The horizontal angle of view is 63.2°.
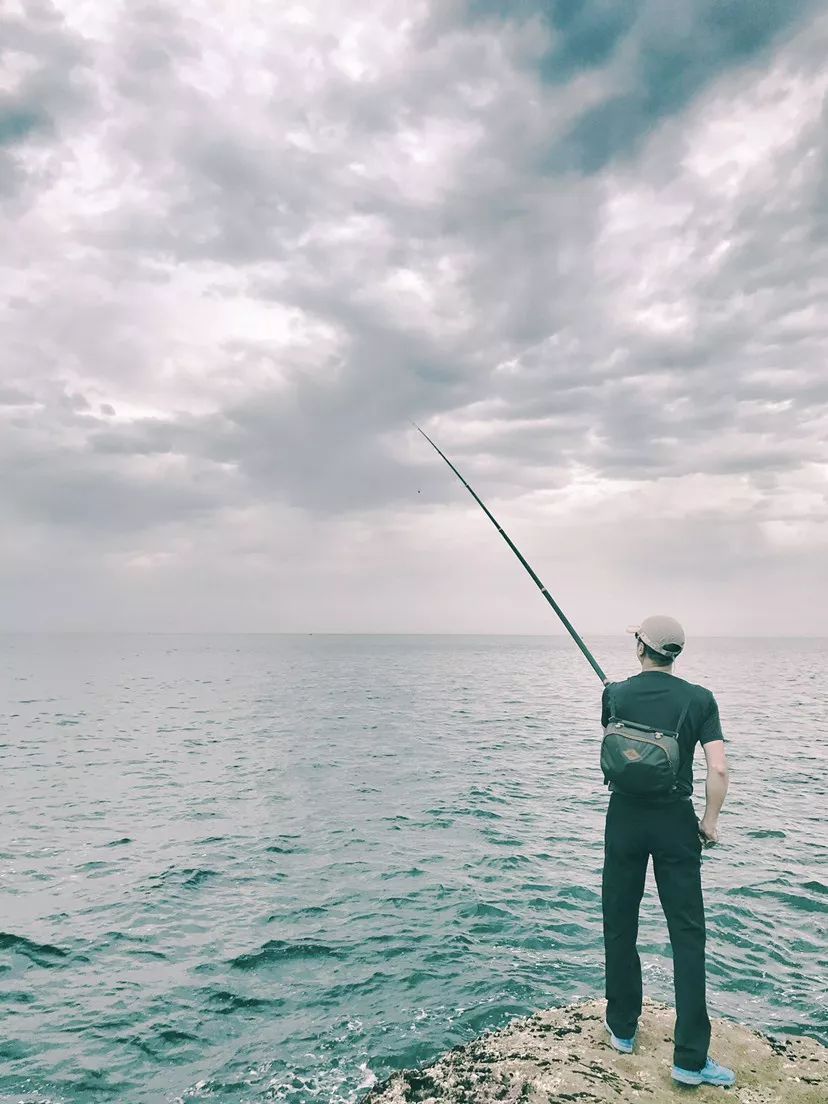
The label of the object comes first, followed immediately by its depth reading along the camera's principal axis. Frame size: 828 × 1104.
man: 4.74
